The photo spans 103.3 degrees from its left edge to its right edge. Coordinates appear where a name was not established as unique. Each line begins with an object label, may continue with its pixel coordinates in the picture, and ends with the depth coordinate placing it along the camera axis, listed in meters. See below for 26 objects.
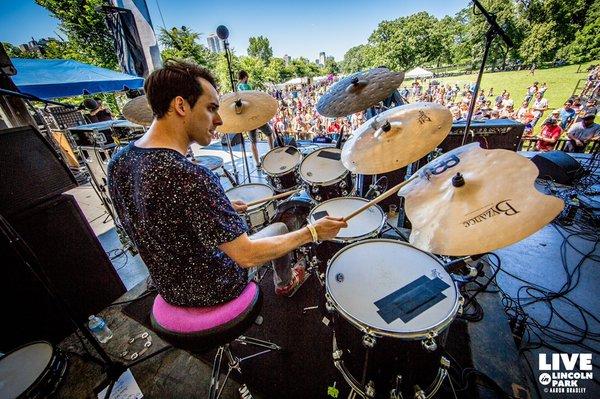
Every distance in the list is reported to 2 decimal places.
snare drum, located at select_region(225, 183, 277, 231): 2.50
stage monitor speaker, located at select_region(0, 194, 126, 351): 1.87
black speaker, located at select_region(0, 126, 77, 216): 1.76
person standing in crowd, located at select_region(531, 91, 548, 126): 9.68
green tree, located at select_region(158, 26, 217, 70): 16.70
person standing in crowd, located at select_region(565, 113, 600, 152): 5.46
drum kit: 1.00
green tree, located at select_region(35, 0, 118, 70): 13.30
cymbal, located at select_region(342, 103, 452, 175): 1.73
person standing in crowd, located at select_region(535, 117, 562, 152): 6.16
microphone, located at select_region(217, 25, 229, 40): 2.65
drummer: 1.04
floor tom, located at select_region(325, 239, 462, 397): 1.13
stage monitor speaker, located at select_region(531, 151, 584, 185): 3.97
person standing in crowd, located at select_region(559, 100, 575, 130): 7.47
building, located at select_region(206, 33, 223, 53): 94.47
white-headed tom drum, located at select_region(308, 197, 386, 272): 1.84
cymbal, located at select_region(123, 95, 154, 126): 2.94
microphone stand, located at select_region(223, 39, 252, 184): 2.88
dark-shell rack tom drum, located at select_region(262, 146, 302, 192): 3.01
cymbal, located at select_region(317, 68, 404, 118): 2.30
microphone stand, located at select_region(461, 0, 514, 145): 1.68
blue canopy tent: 3.86
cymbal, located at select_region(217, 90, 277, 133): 2.78
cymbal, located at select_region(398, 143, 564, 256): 0.93
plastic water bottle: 2.23
